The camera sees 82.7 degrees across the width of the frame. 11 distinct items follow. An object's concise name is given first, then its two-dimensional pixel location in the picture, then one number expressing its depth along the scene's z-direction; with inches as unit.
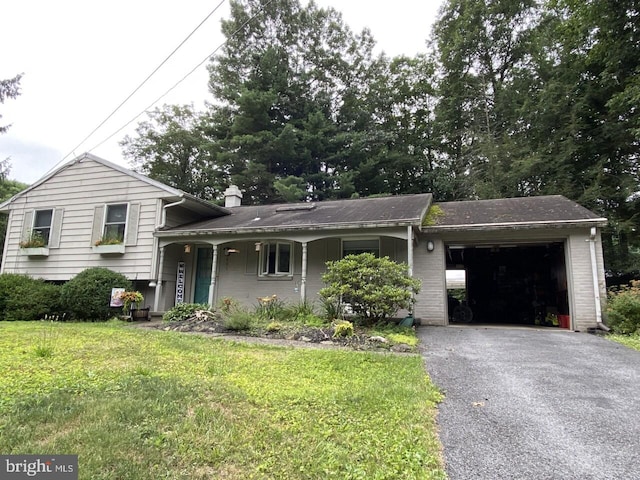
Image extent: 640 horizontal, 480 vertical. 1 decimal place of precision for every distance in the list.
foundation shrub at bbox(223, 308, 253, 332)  314.0
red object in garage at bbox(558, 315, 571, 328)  385.6
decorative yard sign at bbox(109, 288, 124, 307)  386.3
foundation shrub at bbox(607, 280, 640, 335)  309.0
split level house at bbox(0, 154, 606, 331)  367.9
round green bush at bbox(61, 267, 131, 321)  378.9
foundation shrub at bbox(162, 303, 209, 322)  367.2
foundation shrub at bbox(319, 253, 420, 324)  307.3
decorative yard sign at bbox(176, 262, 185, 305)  473.4
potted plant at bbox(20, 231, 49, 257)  481.1
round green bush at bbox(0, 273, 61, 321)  380.5
